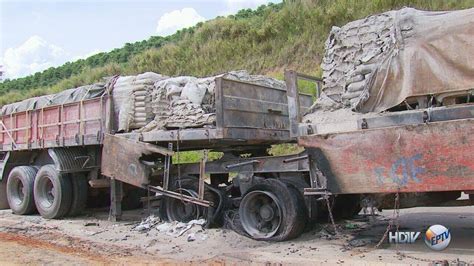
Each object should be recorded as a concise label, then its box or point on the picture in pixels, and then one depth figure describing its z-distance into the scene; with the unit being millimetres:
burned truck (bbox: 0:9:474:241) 5883
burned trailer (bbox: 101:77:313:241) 7531
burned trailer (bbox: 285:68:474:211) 5754
